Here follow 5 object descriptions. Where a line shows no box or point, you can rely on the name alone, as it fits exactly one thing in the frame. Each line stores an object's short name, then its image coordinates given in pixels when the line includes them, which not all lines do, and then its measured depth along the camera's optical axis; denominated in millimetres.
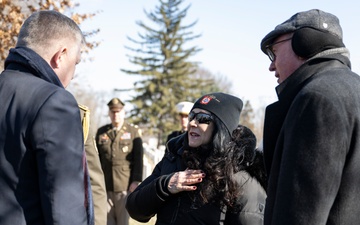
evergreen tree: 46500
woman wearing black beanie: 3283
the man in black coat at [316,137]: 2021
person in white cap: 8508
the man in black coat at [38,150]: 2377
